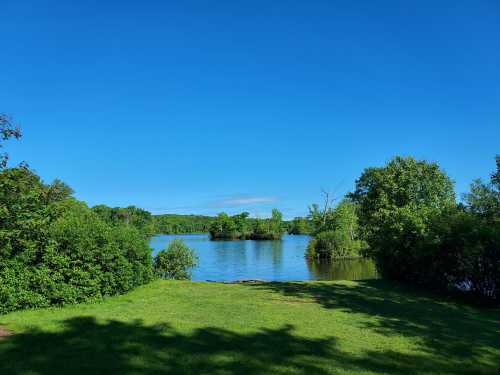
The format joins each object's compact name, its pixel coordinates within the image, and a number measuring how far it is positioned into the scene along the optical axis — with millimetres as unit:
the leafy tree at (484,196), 29078
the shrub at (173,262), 20469
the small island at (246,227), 112106
